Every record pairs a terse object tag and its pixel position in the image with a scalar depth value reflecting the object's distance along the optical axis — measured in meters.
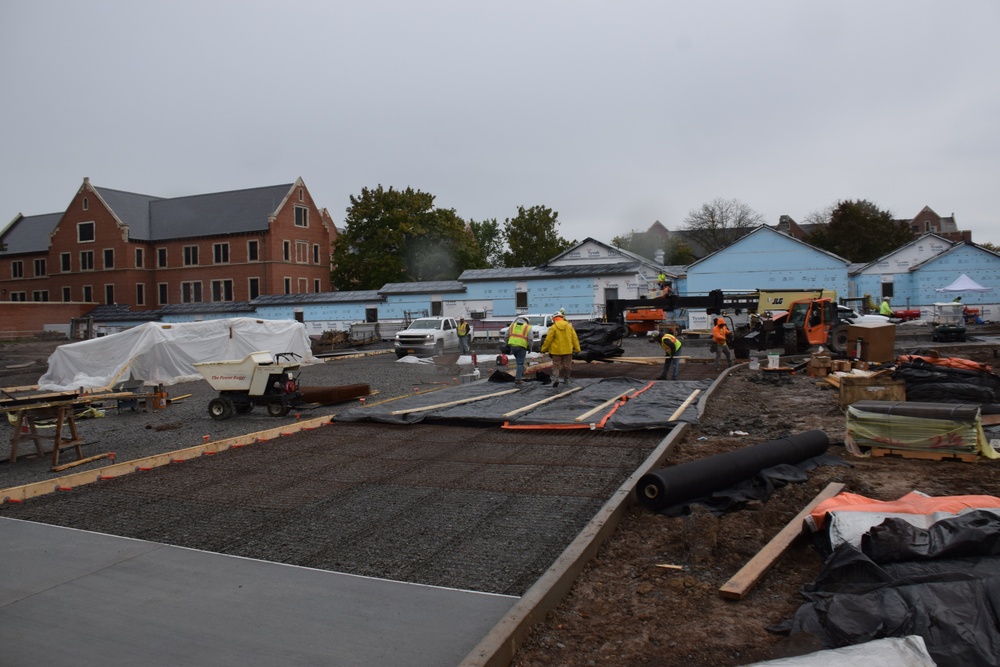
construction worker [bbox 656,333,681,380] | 17.06
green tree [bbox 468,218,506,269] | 92.62
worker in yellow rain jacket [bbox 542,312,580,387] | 15.72
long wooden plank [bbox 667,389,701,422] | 10.68
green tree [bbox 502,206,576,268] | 68.94
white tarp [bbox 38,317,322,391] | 20.70
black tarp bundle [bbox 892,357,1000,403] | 10.23
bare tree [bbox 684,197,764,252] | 76.06
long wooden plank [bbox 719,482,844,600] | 4.35
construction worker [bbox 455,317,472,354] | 28.37
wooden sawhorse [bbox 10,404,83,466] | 9.65
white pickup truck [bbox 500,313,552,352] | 30.78
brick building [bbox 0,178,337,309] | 58.56
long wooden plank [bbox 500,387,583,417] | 11.63
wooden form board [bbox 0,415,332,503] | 7.73
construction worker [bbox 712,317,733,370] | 19.42
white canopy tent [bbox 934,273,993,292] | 39.19
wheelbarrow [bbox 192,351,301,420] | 13.40
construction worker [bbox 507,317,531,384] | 16.03
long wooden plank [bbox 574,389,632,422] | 10.99
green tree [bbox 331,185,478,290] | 59.72
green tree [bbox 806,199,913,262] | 63.22
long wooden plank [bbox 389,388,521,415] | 11.80
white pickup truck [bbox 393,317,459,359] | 30.41
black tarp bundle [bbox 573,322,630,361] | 22.84
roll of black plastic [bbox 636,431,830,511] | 6.21
